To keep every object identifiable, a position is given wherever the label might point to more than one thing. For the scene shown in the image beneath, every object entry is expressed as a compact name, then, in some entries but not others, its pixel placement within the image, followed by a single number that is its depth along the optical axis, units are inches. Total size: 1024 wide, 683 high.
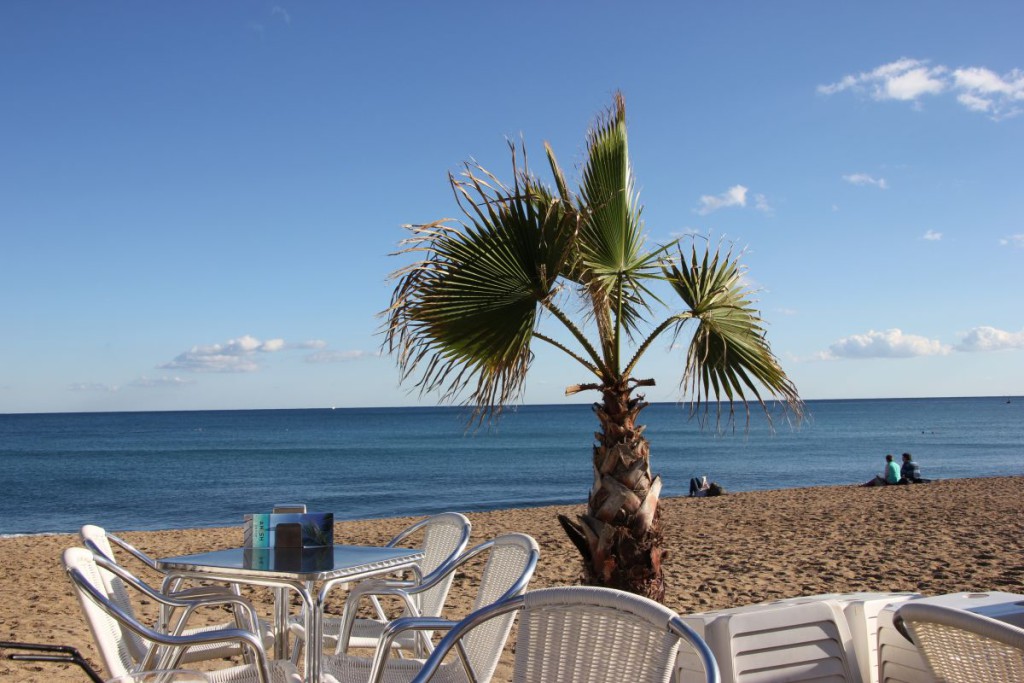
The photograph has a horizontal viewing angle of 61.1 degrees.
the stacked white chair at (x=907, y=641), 106.3
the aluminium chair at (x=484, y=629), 105.3
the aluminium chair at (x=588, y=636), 76.9
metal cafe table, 113.2
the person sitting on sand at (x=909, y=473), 732.0
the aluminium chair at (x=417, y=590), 131.8
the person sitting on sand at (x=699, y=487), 755.8
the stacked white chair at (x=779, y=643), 104.9
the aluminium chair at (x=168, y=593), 126.0
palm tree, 178.7
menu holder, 132.8
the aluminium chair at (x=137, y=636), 101.0
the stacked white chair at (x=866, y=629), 111.6
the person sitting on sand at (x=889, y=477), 718.5
